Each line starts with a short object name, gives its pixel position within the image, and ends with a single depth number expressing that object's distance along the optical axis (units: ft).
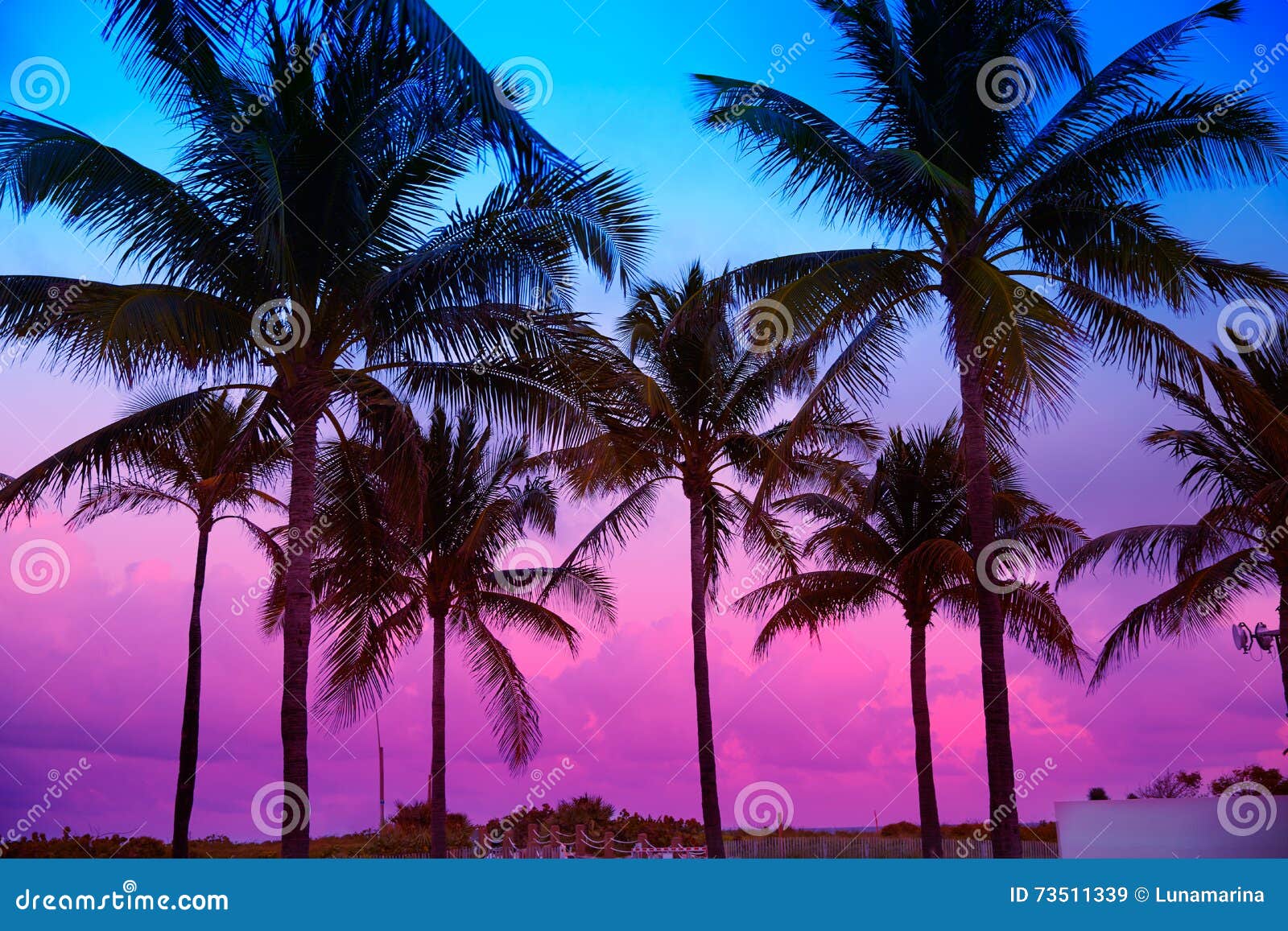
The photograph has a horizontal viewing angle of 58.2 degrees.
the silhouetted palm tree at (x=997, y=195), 36.63
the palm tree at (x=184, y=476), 36.14
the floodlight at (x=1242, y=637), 48.03
